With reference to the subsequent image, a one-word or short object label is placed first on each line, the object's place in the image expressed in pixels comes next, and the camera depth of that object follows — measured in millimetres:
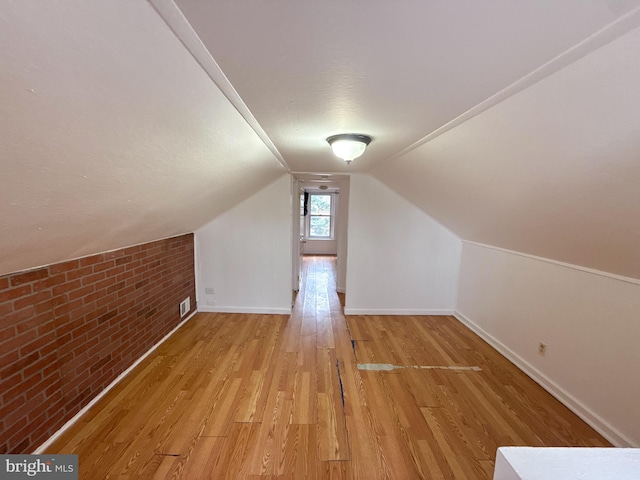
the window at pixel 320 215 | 8969
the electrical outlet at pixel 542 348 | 2432
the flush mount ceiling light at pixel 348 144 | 1809
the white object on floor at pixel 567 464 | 586
